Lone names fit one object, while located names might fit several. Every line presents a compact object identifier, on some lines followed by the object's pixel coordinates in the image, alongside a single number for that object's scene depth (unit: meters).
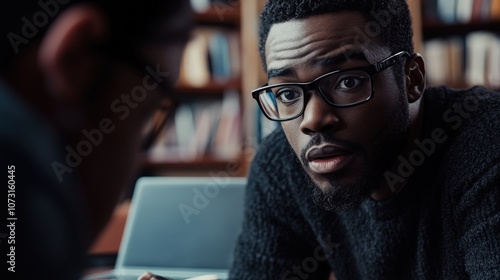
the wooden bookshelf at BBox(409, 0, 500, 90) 2.23
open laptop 1.34
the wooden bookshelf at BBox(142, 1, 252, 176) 2.32
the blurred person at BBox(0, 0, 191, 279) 0.56
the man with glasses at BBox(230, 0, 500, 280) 1.03
